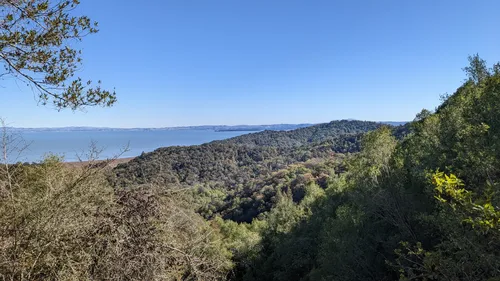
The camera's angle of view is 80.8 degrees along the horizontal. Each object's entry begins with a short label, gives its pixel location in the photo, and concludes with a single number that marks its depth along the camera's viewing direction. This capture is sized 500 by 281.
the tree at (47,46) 3.07
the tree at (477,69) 19.59
